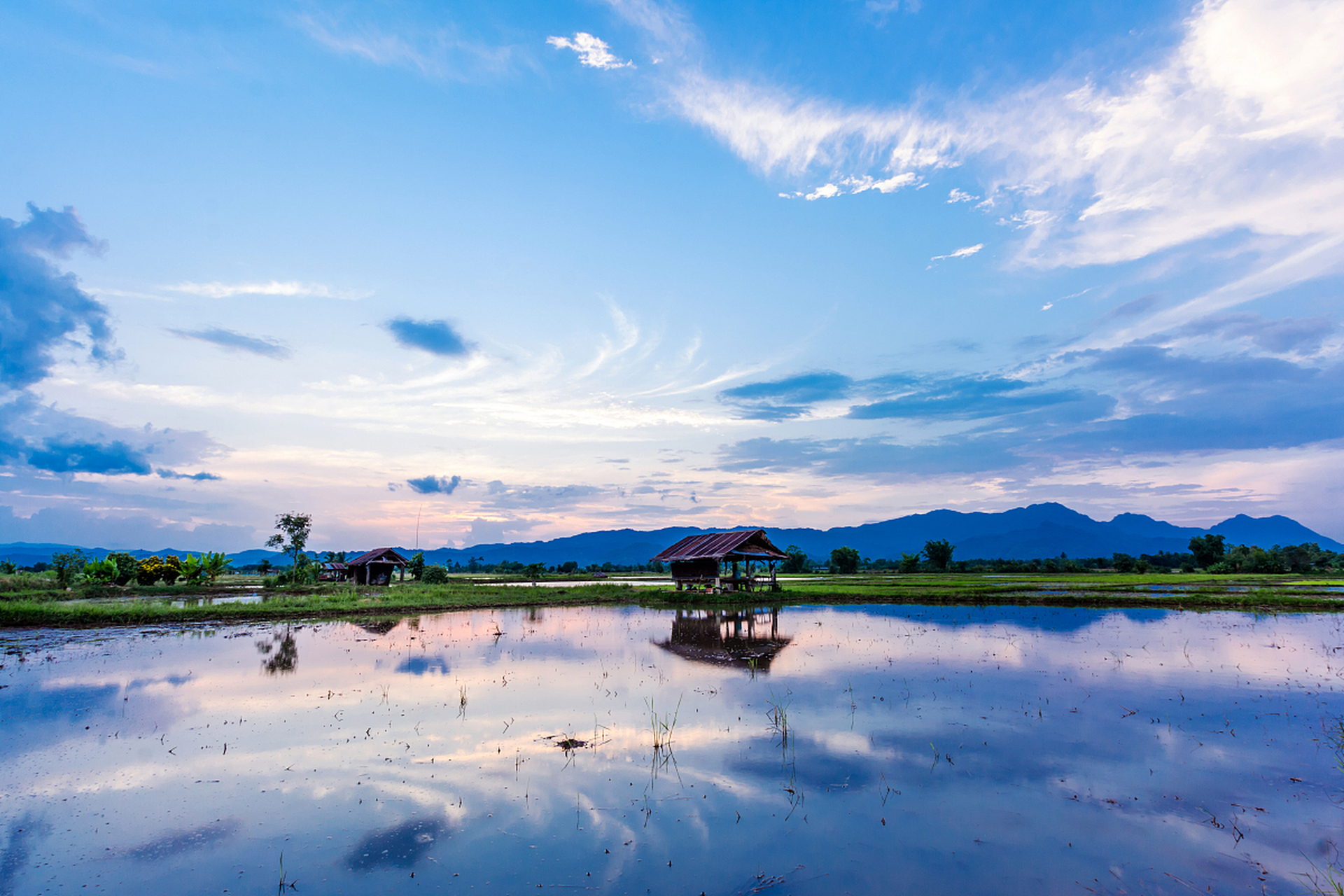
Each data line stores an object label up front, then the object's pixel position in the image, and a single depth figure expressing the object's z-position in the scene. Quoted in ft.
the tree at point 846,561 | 228.63
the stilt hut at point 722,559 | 112.88
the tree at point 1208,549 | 197.31
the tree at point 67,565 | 118.11
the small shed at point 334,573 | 169.95
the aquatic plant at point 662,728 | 29.32
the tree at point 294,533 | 149.69
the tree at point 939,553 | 213.66
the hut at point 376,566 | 154.20
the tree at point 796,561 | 231.50
